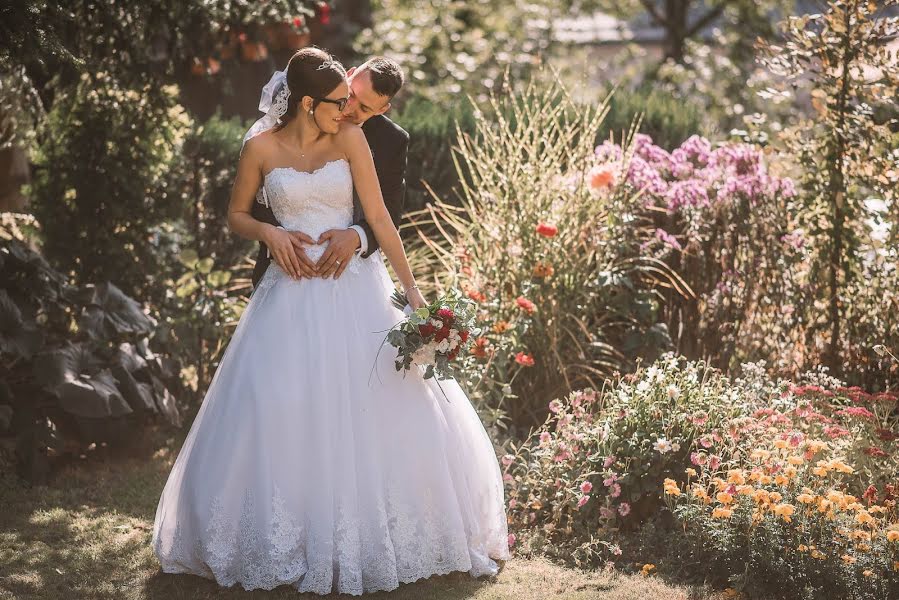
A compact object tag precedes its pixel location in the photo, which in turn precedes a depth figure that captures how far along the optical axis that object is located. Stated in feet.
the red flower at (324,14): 30.80
